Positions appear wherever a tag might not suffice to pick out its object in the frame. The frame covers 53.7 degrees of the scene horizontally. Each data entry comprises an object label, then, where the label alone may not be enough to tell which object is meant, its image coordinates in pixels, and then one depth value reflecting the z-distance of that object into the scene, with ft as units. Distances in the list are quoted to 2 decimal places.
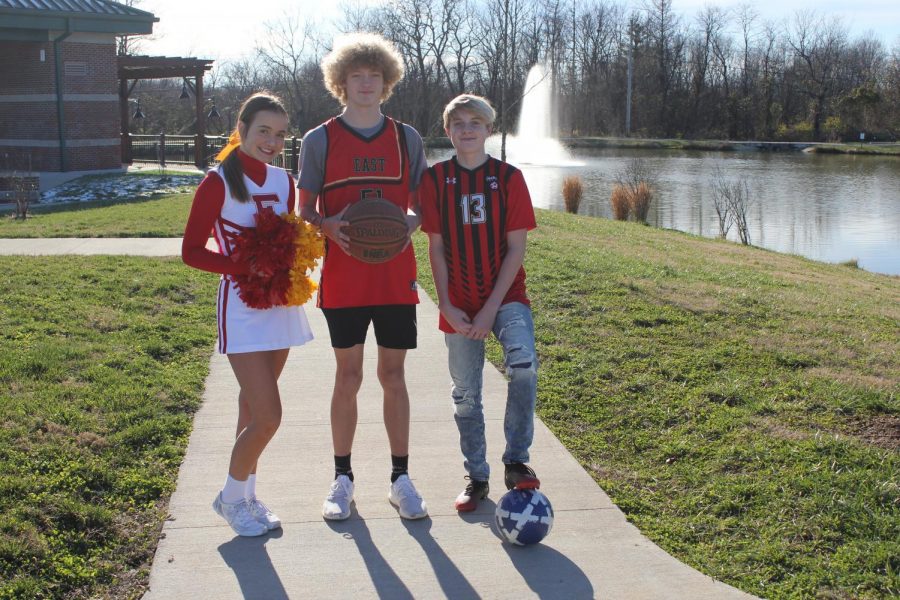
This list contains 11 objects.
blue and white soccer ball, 12.21
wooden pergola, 102.32
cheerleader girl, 12.05
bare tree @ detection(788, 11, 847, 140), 254.68
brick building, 85.46
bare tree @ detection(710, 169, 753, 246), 65.82
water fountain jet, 142.10
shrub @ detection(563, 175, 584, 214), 76.18
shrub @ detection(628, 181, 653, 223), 72.79
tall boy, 12.78
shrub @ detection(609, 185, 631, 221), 73.00
